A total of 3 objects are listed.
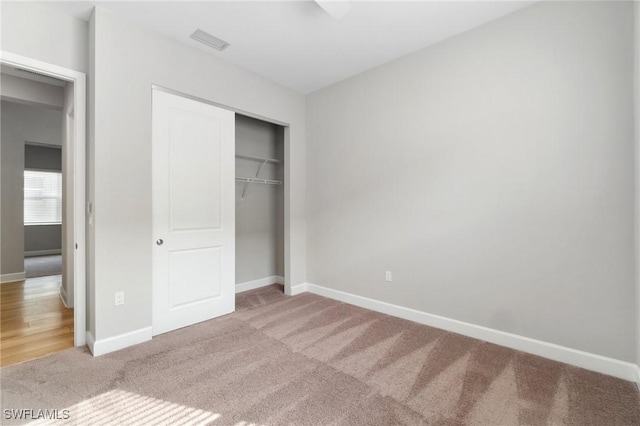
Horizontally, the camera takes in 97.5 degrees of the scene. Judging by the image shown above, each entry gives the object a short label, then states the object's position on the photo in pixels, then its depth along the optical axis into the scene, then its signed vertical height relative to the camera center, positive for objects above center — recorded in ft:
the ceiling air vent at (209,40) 8.86 +5.68
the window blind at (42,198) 23.48 +1.36
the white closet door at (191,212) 8.96 +0.04
